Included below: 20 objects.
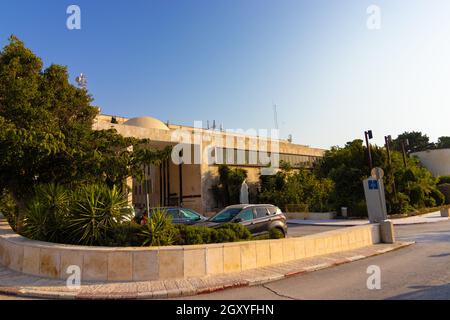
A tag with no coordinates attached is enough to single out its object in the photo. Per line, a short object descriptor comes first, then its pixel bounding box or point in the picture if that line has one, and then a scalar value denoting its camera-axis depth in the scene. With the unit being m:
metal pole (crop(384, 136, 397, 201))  29.86
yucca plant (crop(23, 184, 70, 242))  10.06
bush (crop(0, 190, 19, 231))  16.28
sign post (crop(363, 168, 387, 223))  14.78
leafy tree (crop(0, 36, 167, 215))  11.87
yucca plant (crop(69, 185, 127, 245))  9.36
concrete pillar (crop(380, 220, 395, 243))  14.04
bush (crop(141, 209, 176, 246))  9.12
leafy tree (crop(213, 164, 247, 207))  39.84
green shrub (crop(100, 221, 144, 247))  9.16
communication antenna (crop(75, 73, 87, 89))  32.28
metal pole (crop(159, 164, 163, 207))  46.69
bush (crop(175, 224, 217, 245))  9.57
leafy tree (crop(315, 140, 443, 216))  29.84
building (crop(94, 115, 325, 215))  37.19
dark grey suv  12.54
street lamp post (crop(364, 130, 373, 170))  24.89
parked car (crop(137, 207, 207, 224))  15.57
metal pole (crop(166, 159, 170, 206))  44.76
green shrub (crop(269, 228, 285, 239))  11.73
